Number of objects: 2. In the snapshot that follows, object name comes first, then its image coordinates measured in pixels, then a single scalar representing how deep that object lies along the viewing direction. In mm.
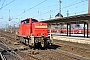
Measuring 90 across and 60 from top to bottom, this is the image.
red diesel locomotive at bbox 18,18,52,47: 10435
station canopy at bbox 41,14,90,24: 14353
